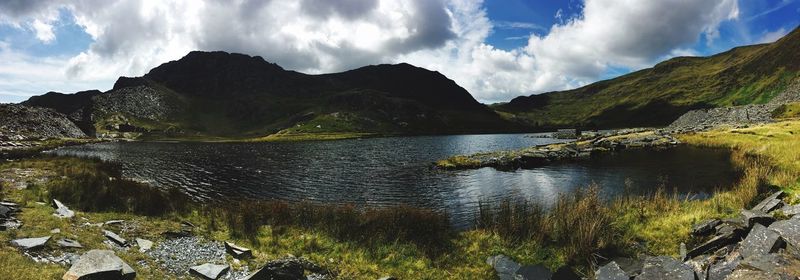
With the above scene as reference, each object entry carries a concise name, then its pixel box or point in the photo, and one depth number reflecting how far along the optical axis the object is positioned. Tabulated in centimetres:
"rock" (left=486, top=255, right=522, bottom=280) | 1584
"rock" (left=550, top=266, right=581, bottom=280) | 1502
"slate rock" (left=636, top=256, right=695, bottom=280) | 1283
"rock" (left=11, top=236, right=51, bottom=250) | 1367
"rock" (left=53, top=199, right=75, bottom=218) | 1964
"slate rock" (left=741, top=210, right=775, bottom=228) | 1539
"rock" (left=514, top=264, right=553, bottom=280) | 1531
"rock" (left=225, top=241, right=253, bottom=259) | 1704
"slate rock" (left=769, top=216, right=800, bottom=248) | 1304
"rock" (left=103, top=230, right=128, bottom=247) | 1706
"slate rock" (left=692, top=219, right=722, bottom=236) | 1712
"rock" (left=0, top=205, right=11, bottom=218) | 1698
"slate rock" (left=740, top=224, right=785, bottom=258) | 1266
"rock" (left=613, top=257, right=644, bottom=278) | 1452
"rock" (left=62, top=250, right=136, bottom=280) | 1165
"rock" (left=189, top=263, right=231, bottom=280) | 1469
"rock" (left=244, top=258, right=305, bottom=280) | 1420
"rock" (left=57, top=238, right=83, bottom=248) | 1475
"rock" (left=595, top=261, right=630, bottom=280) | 1423
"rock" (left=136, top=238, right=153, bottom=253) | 1699
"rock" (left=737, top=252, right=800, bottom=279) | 1070
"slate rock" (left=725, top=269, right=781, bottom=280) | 1030
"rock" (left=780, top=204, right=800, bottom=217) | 1601
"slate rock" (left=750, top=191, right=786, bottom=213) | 1758
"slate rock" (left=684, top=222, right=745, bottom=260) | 1531
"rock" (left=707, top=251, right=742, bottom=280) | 1253
